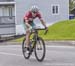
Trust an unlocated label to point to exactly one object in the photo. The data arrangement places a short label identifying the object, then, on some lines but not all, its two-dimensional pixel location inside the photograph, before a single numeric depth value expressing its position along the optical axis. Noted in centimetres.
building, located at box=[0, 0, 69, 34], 4188
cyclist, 1013
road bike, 1002
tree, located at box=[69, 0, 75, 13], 6675
